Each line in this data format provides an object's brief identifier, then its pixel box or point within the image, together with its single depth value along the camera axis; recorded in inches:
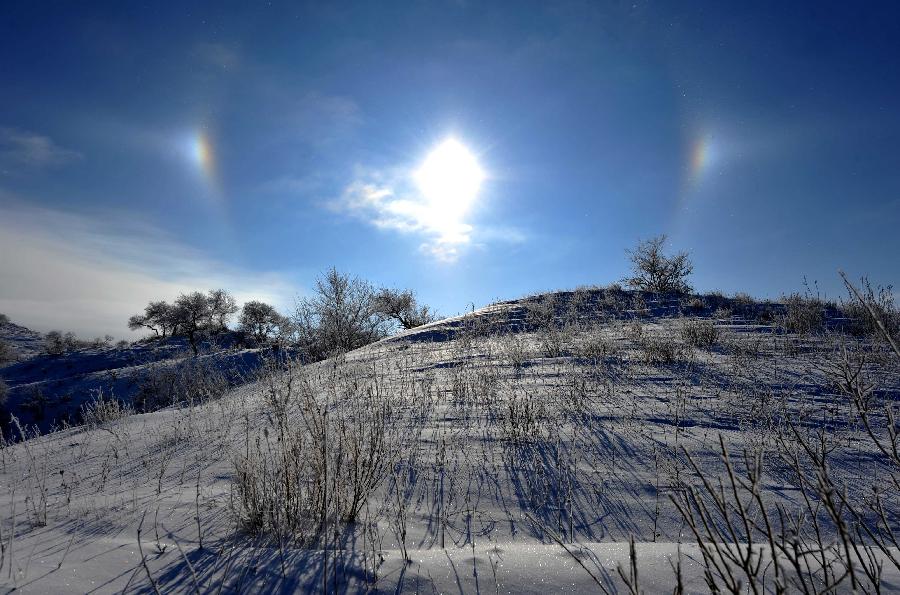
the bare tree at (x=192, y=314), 1432.1
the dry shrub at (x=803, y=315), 345.7
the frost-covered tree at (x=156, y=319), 1540.5
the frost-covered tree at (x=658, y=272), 741.3
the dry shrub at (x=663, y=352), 263.6
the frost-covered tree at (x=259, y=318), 1558.8
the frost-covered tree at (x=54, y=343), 1223.5
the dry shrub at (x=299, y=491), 95.7
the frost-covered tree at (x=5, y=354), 1035.3
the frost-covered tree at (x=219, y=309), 1504.7
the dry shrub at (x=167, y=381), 591.8
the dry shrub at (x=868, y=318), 340.8
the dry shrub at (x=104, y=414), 269.7
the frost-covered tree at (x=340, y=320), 663.1
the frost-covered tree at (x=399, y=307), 987.9
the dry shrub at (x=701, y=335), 313.3
